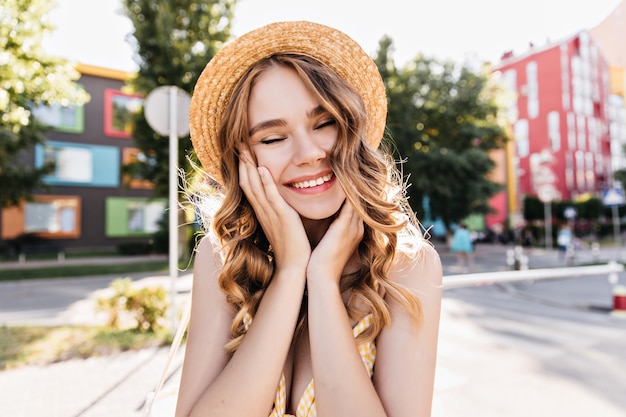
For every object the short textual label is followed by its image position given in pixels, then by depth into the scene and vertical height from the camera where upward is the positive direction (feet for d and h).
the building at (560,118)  131.95 +31.66
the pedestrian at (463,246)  53.01 -3.59
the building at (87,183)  82.84 +7.15
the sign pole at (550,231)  93.11 -3.55
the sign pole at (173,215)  17.95 +0.13
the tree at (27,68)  23.99 +9.23
